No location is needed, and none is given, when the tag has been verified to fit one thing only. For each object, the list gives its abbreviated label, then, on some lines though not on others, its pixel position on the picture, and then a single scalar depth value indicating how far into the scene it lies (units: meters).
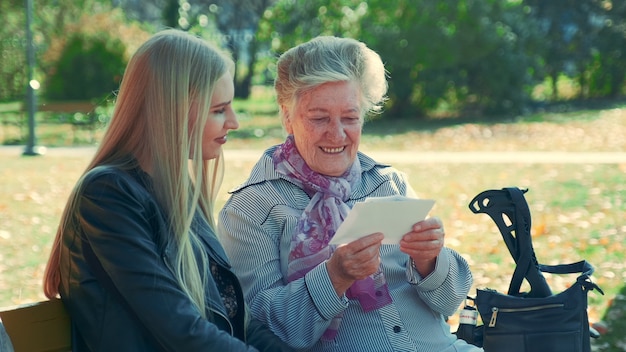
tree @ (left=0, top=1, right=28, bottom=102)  24.00
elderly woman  2.81
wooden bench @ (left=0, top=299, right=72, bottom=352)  2.37
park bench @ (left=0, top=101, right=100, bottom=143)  18.28
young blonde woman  2.29
